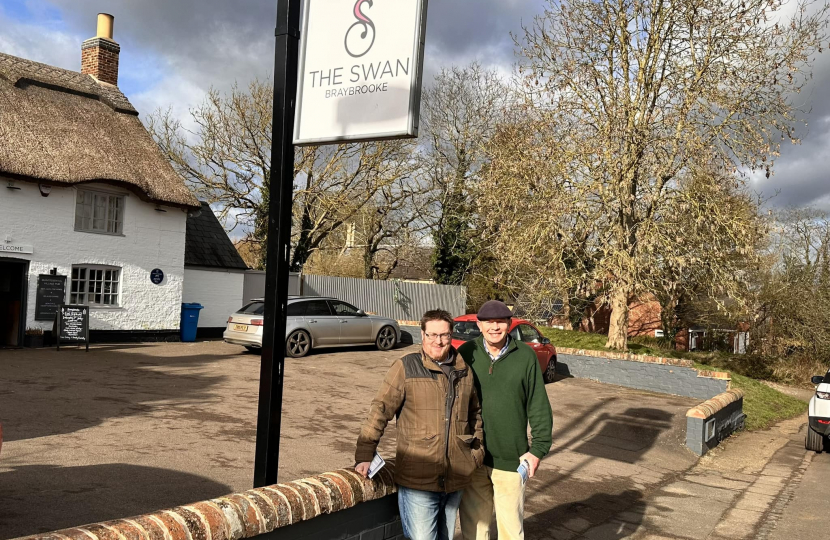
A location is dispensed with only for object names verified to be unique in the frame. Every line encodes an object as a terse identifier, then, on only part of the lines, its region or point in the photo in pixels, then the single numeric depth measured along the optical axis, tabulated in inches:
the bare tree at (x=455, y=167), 1286.9
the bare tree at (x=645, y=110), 701.3
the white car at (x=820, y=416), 404.2
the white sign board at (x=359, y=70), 153.0
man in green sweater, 157.8
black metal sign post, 143.3
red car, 579.8
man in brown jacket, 143.7
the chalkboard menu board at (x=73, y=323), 650.2
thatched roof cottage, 677.9
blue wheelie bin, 826.2
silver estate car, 661.3
